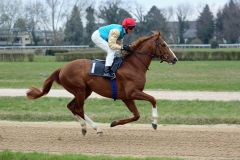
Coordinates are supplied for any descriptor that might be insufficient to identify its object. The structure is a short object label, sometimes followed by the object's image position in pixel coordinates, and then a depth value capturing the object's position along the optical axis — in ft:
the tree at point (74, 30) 304.71
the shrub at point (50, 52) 228.53
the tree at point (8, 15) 349.57
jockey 35.60
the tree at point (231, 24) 311.27
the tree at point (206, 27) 313.94
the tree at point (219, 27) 314.96
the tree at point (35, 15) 359.25
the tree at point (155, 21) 293.23
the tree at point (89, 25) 300.20
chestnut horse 35.09
